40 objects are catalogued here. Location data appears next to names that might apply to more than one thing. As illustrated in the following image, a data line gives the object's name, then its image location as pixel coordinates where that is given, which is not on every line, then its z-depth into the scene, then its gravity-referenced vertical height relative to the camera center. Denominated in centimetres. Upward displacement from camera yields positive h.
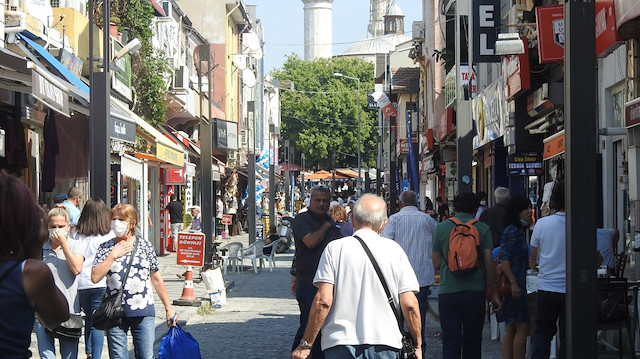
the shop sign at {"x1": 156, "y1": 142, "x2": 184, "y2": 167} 2163 +95
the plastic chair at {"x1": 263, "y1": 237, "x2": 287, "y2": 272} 2709 -135
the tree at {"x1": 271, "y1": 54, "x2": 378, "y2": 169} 9694 +750
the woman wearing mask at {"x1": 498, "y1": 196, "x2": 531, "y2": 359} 995 -75
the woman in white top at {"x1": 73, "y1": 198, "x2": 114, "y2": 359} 946 -31
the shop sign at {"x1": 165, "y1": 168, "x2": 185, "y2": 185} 3469 +78
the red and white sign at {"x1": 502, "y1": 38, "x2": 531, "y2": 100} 1859 +211
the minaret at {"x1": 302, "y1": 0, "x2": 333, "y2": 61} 16800 +2613
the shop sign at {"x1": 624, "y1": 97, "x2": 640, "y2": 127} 1218 +93
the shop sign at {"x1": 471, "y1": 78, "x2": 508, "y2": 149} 2267 +188
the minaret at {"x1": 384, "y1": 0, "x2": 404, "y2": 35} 18212 +2928
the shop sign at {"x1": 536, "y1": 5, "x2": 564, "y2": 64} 1583 +234
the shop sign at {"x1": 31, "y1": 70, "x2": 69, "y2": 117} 1142 +116
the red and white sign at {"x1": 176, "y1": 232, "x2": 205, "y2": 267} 1816 -77
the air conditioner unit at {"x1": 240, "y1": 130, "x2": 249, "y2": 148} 5896 +330
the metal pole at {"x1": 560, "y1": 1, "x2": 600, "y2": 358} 698 -5
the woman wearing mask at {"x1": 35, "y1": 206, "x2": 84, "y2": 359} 900 -57
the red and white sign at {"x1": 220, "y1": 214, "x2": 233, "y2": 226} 4306 -73
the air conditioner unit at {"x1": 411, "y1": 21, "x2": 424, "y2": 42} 4804 +746
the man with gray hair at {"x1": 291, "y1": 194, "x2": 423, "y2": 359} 634 -59
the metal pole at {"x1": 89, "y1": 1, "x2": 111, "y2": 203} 1215 +84
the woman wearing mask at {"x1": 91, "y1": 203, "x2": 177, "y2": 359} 859 -62
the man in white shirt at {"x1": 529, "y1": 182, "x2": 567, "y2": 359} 919 -67
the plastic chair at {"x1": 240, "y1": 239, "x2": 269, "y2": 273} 2630 -126
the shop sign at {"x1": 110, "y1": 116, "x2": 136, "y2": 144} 1428 +94
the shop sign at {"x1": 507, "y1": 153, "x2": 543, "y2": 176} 2122 +62
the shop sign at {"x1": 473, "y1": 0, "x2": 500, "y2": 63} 2273 +338
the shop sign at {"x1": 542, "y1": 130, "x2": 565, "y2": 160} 1547 +74
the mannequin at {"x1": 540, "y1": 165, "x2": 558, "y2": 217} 1329 +13
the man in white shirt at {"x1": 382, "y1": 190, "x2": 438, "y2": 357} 1077 -43
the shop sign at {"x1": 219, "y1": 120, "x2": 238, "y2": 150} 4431 +269
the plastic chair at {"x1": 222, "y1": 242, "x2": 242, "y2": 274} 2591 -123
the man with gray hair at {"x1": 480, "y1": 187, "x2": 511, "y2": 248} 1427 -22
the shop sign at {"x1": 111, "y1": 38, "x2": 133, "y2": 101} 2339 +280
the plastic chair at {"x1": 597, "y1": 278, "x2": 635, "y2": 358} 986 -96
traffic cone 1761 -150
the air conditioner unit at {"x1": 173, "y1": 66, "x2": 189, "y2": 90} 3228 +353
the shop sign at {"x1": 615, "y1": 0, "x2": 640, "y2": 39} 995 +165
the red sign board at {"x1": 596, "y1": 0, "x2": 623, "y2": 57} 1135 +176
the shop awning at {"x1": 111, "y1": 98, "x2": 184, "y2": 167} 2056 +111
